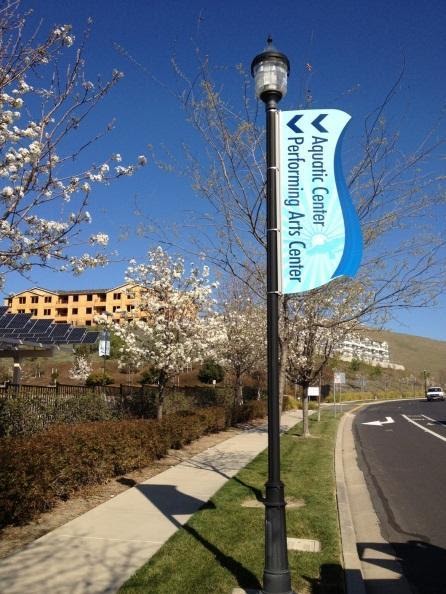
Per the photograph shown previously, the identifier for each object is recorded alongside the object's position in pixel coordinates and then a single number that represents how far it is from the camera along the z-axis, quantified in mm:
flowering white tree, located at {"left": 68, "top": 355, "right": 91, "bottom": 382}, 46938
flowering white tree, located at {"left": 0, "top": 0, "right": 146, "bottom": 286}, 6184
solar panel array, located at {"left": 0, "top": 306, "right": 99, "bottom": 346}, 24812
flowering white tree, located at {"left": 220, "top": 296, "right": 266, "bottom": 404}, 25078
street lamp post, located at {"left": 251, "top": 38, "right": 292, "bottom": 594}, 4320
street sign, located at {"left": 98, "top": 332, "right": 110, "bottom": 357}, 26894
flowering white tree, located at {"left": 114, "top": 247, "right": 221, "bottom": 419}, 16594
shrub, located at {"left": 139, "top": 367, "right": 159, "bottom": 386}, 38594
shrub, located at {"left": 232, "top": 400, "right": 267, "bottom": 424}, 22500
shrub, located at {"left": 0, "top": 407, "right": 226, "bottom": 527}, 6734
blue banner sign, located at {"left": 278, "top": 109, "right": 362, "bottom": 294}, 4918
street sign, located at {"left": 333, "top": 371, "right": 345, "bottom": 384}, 33719
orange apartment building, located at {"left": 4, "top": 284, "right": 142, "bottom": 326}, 89500
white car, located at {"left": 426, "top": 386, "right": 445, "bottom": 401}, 60662
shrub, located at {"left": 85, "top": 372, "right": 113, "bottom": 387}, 41250
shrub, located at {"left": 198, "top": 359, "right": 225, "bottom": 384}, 45500
